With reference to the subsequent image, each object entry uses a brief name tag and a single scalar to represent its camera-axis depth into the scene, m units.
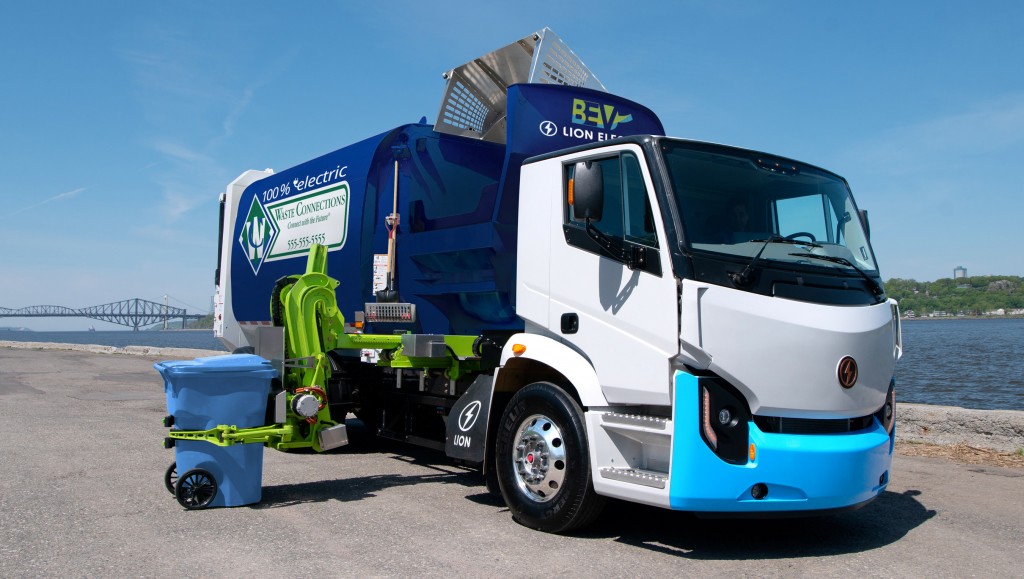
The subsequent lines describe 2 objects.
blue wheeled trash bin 5.87
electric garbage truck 4.57
